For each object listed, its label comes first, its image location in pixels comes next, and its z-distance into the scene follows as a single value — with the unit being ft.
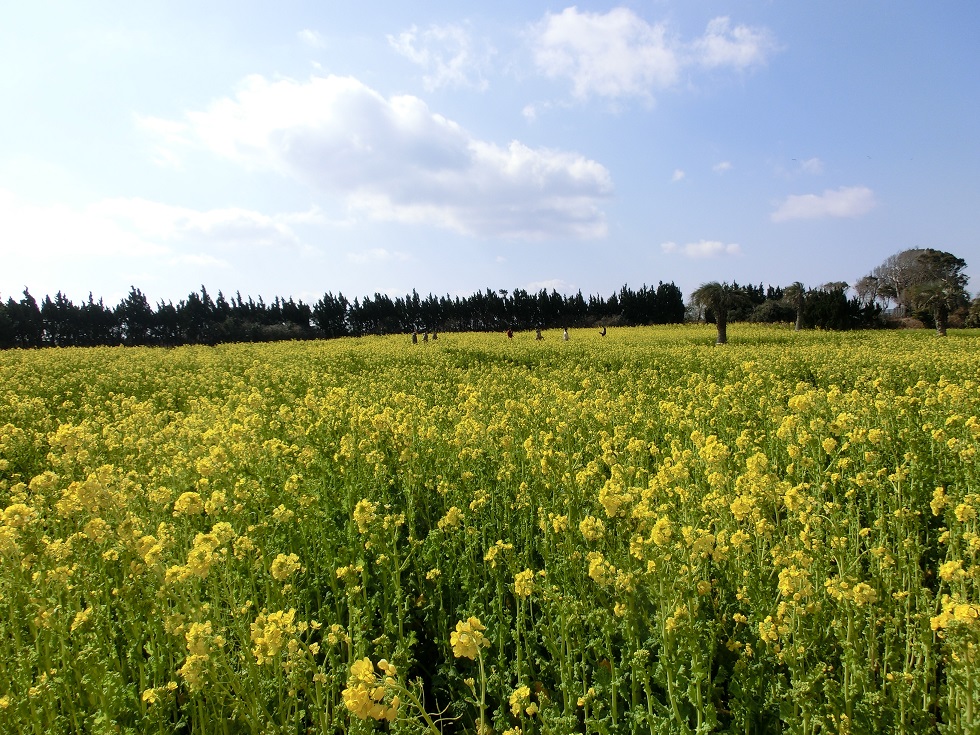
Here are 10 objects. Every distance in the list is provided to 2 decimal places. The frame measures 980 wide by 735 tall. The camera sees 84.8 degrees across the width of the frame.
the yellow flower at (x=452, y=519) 12.12
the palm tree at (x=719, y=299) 102.78
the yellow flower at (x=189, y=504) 11.62
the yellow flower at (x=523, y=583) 8.68
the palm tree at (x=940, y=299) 107.14
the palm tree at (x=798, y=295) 142.10
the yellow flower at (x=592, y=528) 10.02
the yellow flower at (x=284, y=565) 9.67
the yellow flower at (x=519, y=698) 6.98
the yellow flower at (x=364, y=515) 11.35
